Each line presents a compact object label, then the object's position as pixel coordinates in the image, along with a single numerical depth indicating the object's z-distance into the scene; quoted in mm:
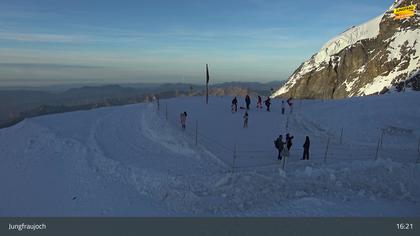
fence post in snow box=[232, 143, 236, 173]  21922
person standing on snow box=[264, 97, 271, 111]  37356
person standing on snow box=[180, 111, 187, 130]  28927
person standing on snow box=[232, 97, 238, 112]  35438
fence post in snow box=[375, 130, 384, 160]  26262
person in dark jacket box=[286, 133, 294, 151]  23375
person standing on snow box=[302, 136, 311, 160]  23500
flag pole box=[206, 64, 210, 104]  40538
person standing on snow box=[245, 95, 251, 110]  36062
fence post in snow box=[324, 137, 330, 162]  24353
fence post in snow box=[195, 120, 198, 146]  26083
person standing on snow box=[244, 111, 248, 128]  30266
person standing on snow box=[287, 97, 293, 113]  36606
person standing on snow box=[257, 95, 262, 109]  38012
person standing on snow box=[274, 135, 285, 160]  23141
